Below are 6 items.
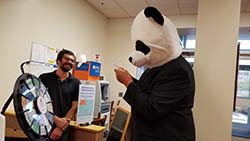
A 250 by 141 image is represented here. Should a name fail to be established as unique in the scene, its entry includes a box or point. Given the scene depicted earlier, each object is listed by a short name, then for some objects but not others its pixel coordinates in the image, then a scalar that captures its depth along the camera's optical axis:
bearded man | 2.48
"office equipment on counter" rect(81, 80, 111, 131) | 4.39
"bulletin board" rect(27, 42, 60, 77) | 3.37
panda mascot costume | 1.40
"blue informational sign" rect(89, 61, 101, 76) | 4.40
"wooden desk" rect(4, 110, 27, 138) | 2.59
